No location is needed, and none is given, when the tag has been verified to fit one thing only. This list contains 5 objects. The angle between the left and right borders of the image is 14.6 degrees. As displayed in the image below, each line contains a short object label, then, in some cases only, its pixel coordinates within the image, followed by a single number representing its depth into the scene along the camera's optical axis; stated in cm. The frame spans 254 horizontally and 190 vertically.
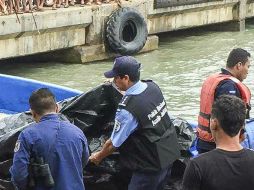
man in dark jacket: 713
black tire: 2547
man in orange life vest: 758
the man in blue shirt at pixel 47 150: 636
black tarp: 857
